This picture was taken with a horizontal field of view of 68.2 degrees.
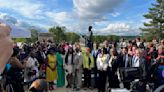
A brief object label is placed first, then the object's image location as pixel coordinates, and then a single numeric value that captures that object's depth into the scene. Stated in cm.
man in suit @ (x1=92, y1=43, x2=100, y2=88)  466
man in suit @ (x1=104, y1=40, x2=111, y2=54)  455
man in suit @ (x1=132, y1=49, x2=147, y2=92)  332
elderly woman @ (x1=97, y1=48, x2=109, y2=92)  436
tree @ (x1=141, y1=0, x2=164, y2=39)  2463
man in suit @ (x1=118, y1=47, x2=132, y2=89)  429
